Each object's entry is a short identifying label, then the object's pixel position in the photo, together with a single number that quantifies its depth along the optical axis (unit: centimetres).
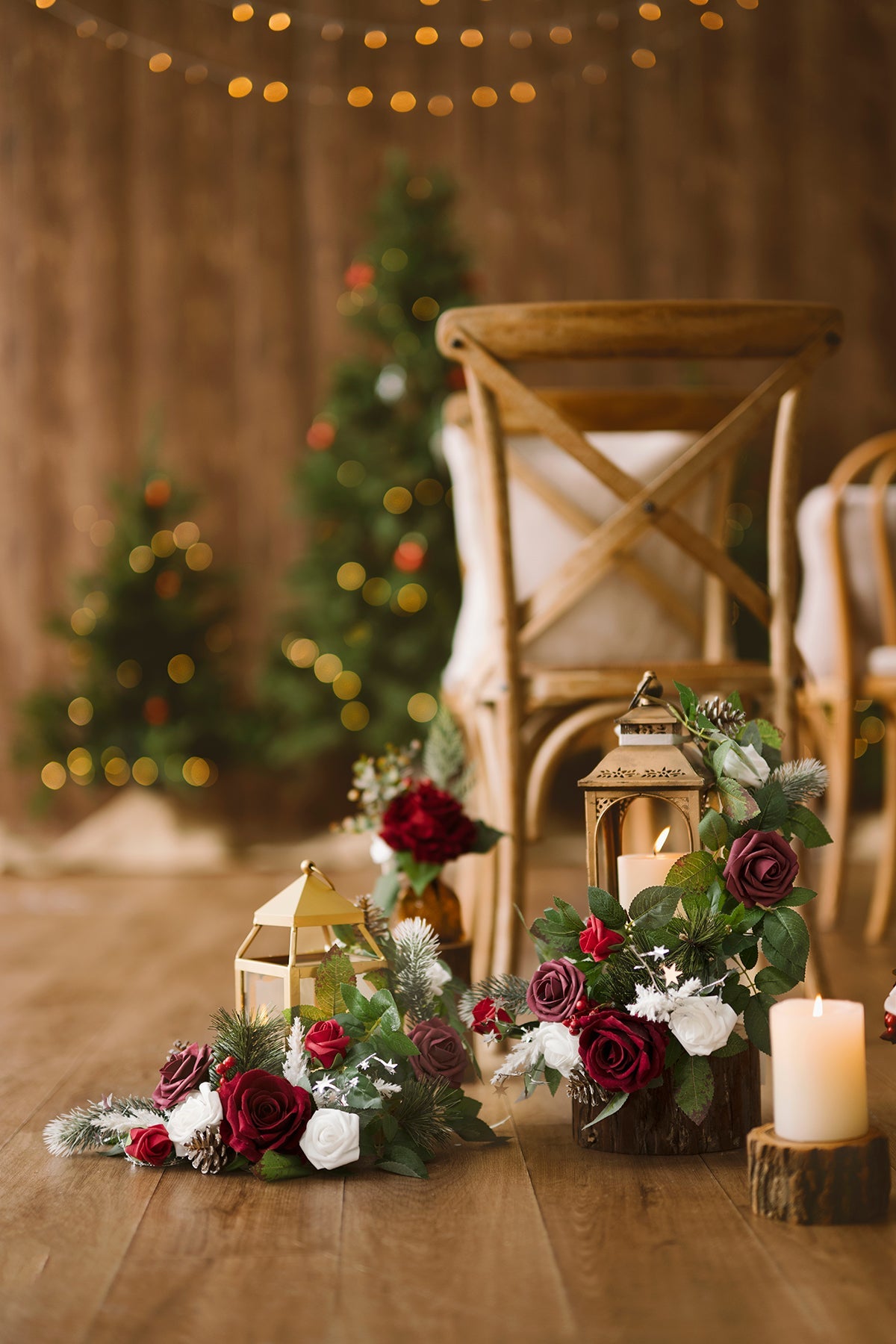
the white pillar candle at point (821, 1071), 99
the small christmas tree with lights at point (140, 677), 373
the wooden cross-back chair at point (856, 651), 233
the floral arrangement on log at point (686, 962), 115
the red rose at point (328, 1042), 119
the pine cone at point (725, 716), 131
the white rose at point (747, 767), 124
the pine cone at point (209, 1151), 115
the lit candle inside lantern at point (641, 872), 128
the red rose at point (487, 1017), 126
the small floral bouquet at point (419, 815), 152
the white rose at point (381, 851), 155
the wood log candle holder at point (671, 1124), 120
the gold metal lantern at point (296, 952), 126
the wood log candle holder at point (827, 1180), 99
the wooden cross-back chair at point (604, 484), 158
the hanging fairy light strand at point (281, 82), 415
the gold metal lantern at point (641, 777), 128
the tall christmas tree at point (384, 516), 366
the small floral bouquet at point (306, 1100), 114
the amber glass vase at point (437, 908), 154
